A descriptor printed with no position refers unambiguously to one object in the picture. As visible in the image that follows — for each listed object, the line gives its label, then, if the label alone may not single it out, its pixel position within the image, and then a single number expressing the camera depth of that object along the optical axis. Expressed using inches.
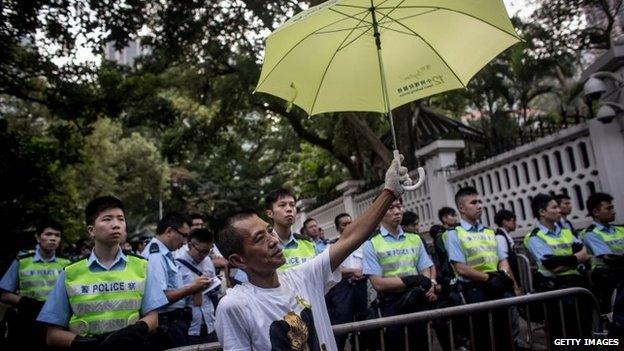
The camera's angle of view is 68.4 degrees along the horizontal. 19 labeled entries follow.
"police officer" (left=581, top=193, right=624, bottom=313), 193.9
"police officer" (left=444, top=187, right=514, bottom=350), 175.6
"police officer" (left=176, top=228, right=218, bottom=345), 201.3
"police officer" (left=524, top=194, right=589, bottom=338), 189.0
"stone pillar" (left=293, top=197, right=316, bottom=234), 648.4
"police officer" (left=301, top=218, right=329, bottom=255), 321.1
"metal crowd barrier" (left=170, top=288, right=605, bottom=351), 113.7
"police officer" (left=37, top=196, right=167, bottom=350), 121.2
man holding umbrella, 85.7
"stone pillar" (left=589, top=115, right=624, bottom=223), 222.8
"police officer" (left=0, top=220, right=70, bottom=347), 215.3
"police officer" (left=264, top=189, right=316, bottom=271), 183.2
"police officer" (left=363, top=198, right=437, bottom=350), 171.9
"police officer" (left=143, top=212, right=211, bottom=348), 165.5
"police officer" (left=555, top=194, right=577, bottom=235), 214.2
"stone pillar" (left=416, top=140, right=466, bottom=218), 342.3
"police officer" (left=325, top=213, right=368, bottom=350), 223.8
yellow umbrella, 113.2
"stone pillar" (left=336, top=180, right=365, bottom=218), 497.7
